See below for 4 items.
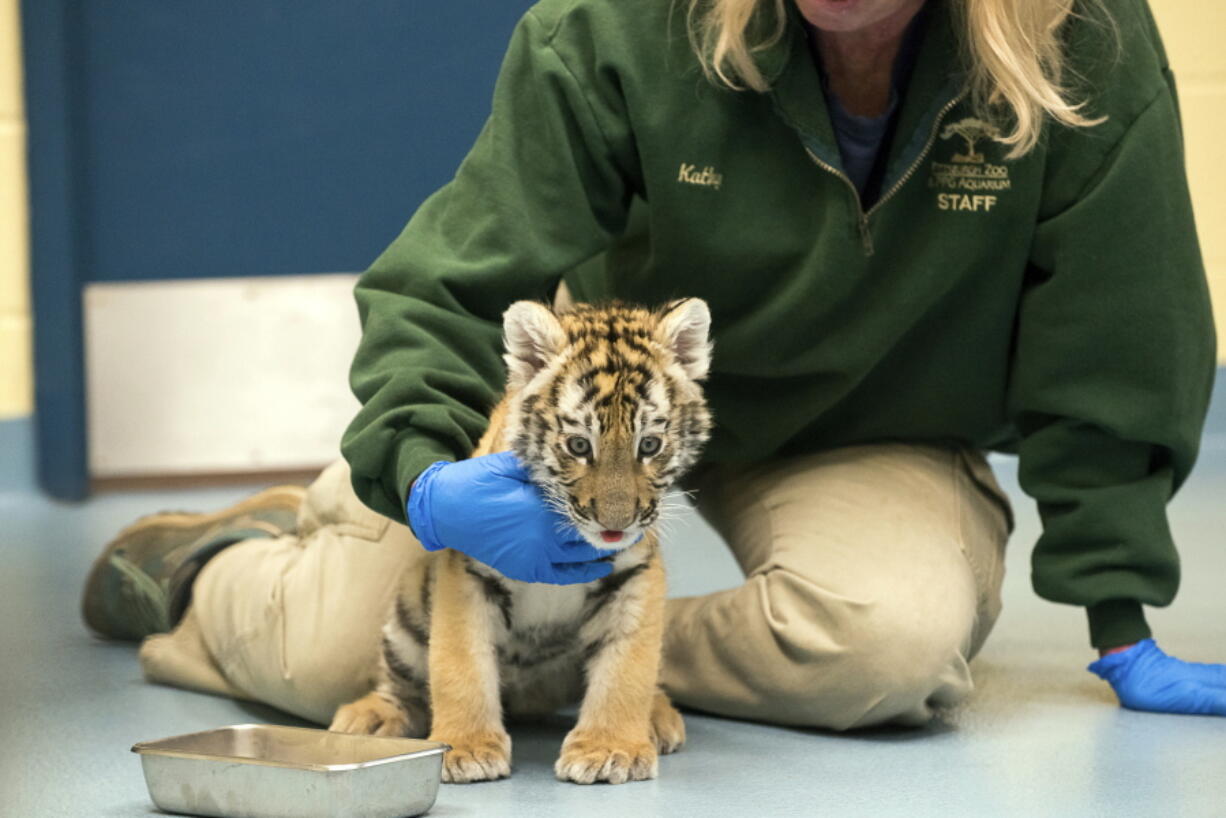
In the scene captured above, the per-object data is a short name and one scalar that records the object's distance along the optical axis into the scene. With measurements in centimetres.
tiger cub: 433
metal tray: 428
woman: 459
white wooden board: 617
